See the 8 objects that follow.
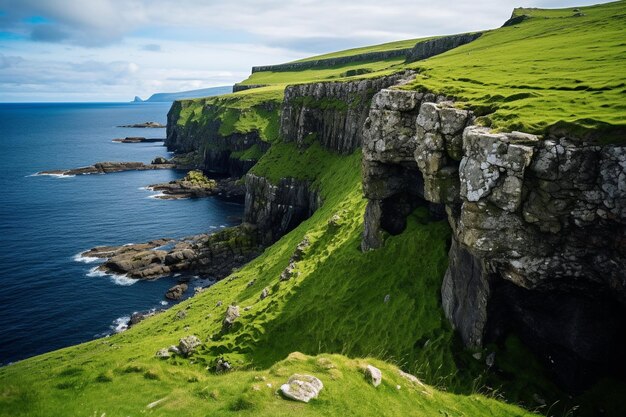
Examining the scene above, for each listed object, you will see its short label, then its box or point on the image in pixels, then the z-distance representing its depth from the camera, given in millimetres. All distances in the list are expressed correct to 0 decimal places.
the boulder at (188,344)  32156
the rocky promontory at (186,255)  71631
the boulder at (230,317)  34344
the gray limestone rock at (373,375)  18391
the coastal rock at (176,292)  63272
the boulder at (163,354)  31625
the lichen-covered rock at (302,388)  17031
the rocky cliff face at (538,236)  18047
